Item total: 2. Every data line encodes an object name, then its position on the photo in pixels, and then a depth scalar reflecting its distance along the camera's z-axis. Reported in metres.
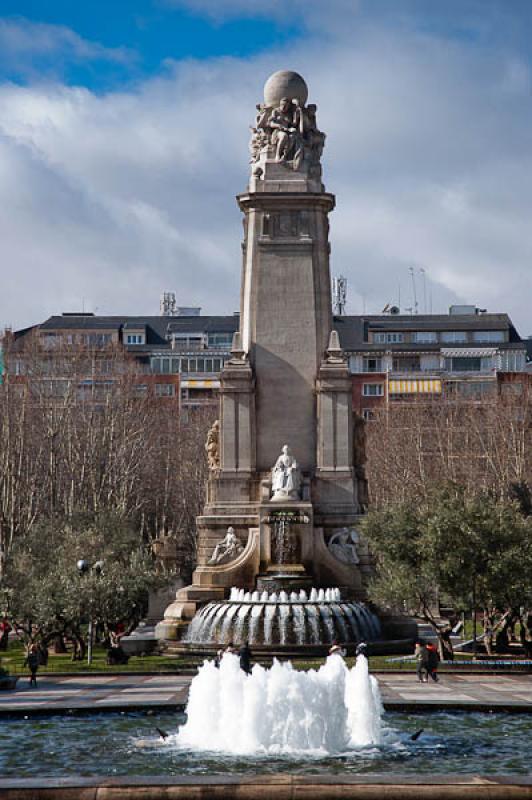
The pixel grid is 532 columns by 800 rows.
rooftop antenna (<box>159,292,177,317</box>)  161.00
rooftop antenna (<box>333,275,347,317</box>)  152.50
